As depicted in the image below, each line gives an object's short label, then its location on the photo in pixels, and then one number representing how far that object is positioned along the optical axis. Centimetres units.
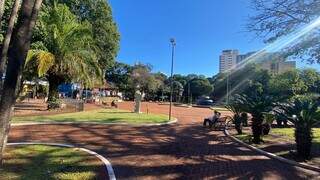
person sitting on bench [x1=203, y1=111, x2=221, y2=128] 842
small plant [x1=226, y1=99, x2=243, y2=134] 749
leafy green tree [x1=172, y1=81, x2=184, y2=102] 3399
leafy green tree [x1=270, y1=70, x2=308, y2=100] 1894
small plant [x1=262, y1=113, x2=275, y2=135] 659
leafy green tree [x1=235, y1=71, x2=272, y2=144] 623
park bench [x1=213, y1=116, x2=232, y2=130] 844
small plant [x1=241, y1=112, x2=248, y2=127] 805
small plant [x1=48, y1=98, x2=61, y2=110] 1113
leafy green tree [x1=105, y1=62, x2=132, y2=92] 3818
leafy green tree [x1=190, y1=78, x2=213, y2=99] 3532
